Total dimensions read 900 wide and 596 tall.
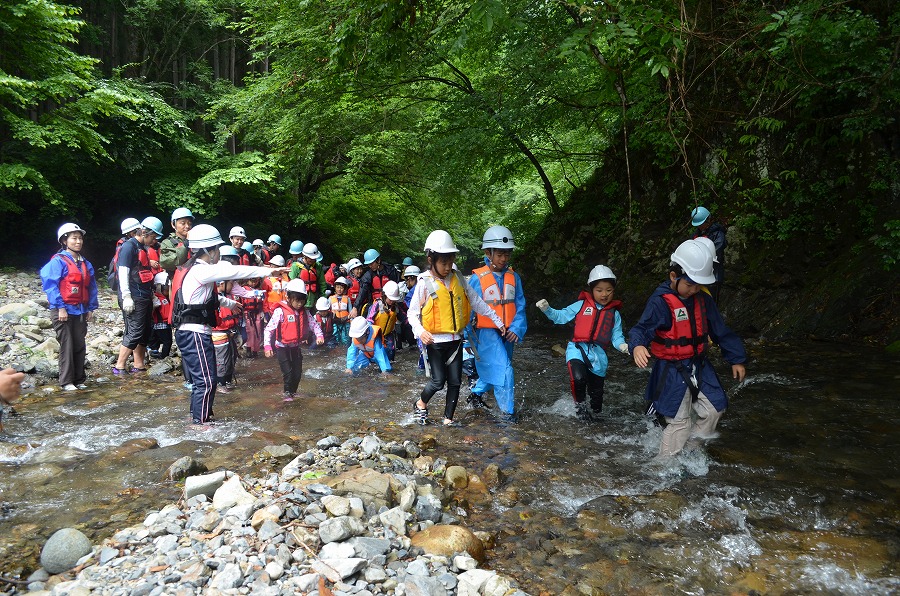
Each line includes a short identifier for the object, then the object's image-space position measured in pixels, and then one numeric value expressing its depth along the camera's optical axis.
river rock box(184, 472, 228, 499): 3.88
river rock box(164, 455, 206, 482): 4.55
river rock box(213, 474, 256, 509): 3.64
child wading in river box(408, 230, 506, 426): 5.84
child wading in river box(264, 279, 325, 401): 7.12
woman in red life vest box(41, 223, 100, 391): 7.12
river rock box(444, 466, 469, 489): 4.65
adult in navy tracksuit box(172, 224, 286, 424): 5.68
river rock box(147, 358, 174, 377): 8.63
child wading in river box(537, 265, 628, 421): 6.16
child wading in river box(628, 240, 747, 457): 4.73
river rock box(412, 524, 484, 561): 3.46
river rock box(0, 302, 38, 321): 10.57
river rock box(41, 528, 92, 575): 3.22
